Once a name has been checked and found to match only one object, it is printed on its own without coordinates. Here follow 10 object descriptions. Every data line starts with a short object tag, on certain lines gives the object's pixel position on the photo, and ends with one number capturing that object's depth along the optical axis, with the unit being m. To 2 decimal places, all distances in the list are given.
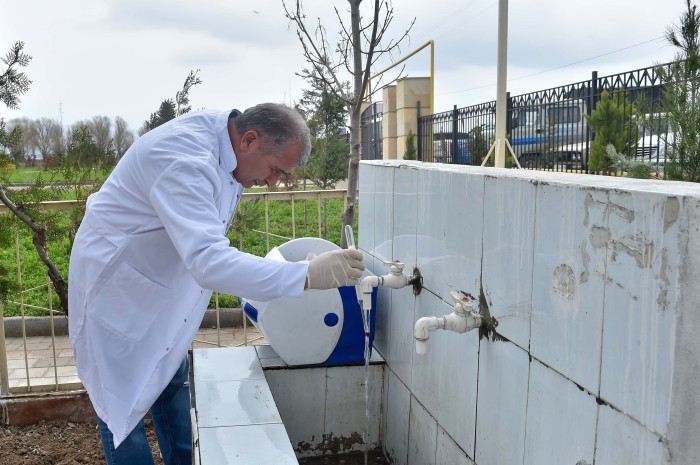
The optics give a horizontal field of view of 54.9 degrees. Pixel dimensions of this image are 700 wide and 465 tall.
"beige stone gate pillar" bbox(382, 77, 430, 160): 15.93
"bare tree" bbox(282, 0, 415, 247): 4.15
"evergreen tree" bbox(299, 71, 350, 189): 12.33
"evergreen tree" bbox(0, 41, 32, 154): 3.72
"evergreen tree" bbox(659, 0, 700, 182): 3.91
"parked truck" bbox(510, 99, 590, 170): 9.05
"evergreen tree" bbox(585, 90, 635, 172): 7.32
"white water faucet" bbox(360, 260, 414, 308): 2.34
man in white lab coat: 2.02
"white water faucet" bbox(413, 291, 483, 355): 1.81
